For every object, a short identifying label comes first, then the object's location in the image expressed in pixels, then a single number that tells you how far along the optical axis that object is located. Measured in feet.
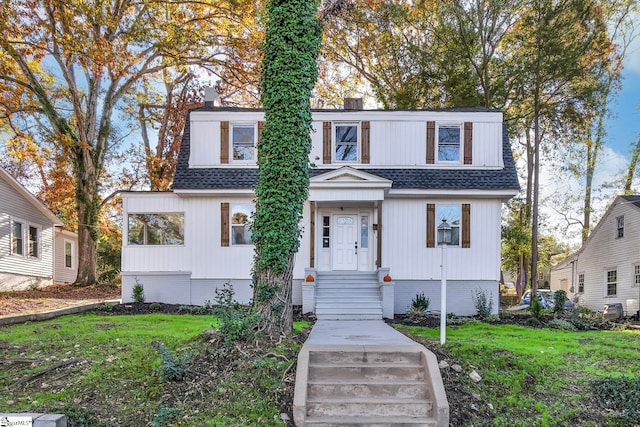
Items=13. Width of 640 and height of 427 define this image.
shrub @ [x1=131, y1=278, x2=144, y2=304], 43.57
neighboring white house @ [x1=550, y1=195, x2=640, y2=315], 64.13
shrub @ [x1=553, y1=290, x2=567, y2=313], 41.47
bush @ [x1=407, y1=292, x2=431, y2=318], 39.47
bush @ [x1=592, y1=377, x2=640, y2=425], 17.43
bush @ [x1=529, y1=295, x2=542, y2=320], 39.14
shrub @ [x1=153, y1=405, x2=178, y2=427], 15.97
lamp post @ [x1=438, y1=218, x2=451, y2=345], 23.98
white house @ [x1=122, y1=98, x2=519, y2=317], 43.34
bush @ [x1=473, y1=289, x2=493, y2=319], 41.53
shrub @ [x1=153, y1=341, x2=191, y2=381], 18.51
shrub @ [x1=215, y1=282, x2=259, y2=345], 20.89
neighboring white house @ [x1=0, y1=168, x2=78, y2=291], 60.85
